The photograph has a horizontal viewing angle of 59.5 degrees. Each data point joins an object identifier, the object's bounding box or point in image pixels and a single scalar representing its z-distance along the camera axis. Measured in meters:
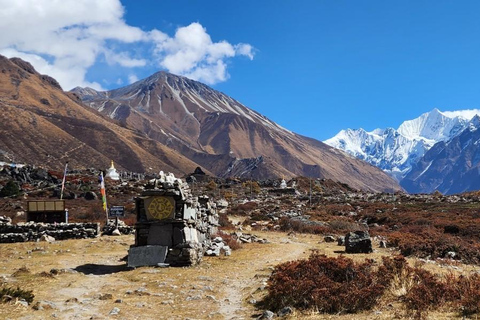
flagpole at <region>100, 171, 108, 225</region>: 30.05
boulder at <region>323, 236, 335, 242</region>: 28.77
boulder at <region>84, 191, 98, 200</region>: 59.41
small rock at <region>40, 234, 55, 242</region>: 27.55
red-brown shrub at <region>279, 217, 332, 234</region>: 34.69
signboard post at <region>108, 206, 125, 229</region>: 31.64
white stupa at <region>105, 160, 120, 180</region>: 85.88
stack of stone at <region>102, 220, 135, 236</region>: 31.45
